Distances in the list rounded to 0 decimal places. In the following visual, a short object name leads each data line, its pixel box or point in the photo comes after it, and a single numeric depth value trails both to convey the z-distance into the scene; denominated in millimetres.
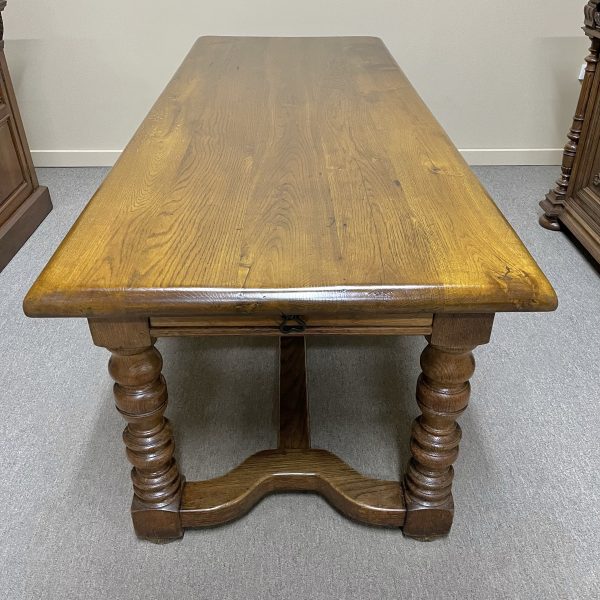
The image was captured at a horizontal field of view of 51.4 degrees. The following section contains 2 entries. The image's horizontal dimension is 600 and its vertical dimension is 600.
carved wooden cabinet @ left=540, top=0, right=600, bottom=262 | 2082
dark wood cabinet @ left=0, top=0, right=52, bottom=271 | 2133
